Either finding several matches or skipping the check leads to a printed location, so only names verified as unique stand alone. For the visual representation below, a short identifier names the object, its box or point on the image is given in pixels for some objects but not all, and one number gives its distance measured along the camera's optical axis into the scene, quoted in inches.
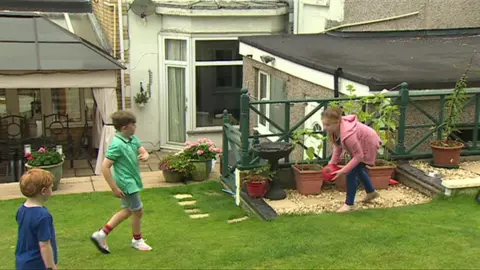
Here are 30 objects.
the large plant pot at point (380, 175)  297.7
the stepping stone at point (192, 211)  306.1
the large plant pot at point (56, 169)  388.8
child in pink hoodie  248.7
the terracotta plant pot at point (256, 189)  287.1
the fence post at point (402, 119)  302.8
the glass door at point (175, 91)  598.6
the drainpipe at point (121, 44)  573.6
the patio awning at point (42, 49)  445.1
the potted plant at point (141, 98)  593.9
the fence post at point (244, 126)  290.1
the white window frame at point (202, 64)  592.1
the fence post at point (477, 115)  322.3
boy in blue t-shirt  162.7
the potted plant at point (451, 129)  305.1
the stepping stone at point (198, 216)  291.0
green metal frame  295.9
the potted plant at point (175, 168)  401.4
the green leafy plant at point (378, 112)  297.9
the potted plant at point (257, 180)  287.4
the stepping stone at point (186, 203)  323.6
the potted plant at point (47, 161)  390.3
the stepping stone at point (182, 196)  339.9
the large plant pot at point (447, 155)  309.6
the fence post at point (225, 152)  338.9
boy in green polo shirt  211.5
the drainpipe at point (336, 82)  335.3
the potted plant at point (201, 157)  409.1
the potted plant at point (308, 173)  295.9
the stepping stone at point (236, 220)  272.7
